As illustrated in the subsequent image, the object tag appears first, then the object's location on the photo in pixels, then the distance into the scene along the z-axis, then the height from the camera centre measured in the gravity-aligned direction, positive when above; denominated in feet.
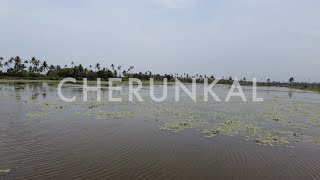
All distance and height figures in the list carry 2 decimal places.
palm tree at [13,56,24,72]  221.13 +21.78
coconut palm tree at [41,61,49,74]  245.17 +21.82
